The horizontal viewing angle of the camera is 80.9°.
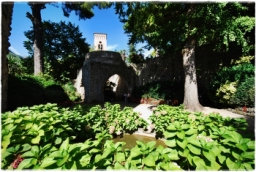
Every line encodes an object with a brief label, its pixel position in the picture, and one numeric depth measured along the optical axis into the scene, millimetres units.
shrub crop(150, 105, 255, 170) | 1320
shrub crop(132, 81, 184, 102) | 12766
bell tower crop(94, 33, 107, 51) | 51219
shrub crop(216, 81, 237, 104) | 8375
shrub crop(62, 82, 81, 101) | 17891
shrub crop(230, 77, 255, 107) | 7520
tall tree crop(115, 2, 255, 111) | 7043
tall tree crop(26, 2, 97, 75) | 14648
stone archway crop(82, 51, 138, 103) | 15938
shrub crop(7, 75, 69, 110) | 8336
